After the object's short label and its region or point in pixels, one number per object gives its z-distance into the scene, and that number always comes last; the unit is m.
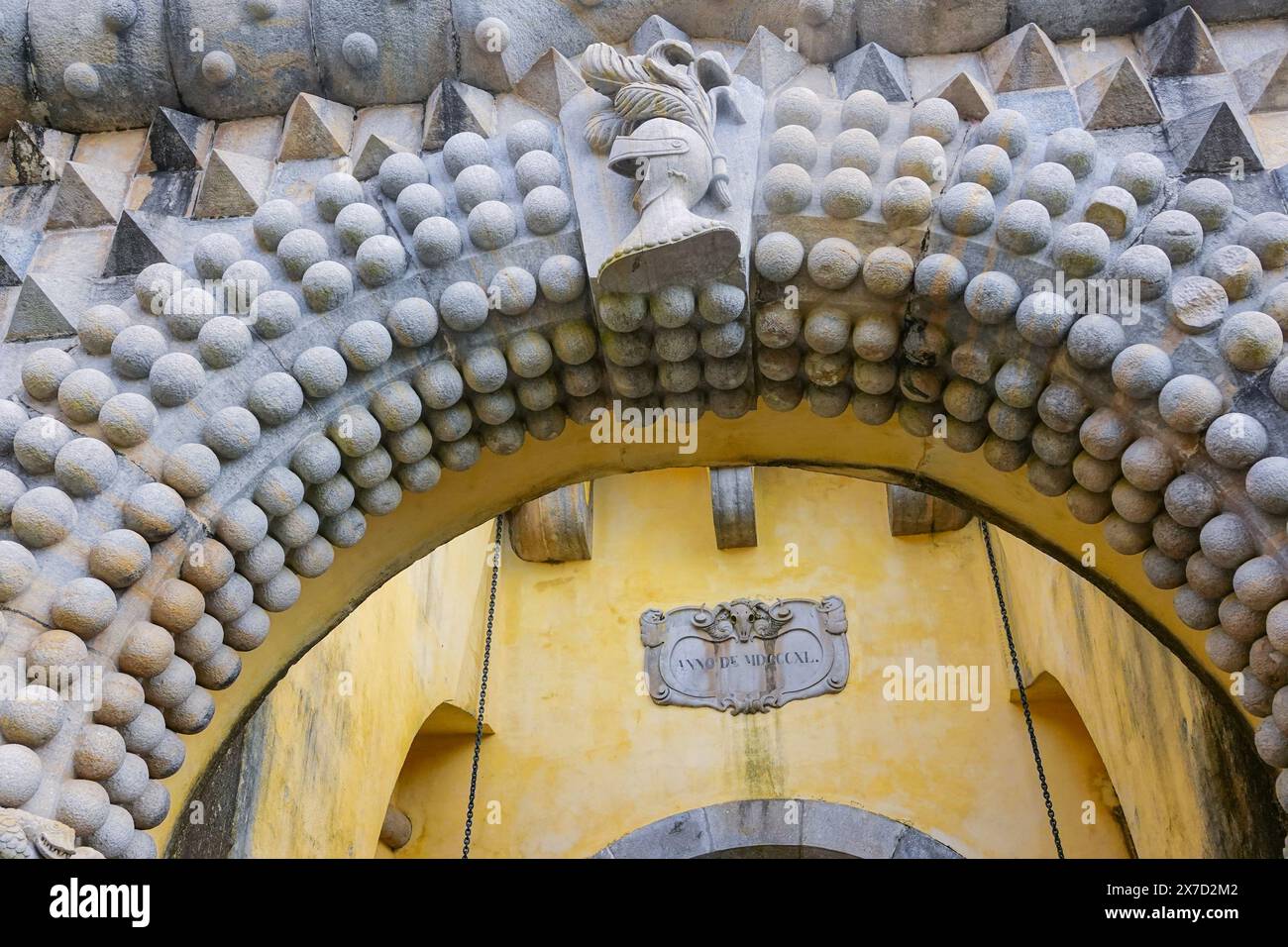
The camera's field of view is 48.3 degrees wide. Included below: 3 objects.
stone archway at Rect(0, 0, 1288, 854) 2.66
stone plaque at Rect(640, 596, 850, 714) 6.57
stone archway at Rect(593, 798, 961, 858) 6.15
